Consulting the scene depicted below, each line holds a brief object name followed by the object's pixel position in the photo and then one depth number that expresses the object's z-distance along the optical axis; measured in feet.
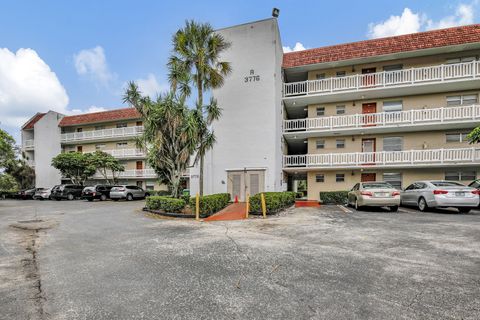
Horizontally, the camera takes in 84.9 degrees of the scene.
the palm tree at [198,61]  52.75
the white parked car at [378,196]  42.37
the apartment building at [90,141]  104.94
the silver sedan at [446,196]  38.81
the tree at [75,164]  96.17
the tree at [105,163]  96.63
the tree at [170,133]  46.83
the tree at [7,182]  128.83
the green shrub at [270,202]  41.96
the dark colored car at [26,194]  102.22
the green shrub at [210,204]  41.86
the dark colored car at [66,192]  91.76
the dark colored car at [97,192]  84.79
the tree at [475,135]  38.42
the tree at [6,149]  82.92
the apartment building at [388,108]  56.49
